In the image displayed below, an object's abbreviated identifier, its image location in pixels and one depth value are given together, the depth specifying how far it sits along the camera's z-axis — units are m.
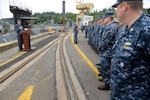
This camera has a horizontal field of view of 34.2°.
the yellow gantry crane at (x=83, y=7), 82.06
